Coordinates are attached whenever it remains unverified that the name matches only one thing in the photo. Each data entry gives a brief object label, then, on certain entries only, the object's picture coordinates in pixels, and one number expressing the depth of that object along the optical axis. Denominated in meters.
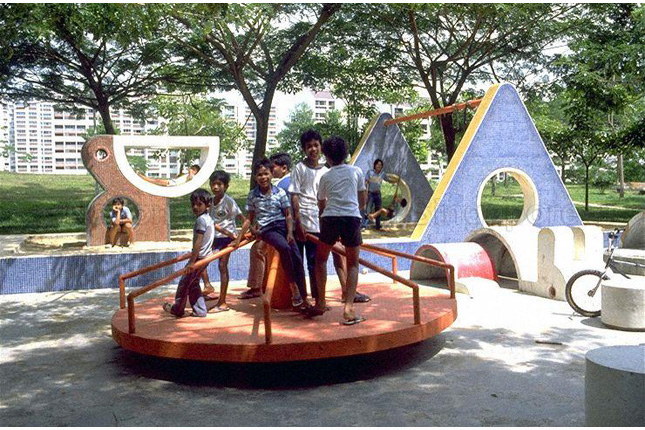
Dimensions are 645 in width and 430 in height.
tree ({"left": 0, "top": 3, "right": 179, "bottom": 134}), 19.70
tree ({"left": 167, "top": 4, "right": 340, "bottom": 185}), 16.12
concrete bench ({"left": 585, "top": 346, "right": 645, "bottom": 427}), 3.43
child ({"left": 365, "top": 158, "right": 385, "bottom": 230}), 16.16
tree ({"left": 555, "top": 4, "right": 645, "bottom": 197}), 15.08
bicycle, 7.59
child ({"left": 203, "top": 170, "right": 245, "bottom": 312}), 7.32
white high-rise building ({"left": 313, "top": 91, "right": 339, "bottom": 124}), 122.75
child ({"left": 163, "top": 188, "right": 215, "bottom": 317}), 6.00
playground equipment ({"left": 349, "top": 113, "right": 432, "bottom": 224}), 17.41
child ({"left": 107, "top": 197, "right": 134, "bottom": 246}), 13.08
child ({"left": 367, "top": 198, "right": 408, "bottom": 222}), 17.67
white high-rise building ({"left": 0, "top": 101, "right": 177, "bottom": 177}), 144.62
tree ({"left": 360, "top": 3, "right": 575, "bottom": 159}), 18.05
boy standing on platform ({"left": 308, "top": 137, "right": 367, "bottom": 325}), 5.57
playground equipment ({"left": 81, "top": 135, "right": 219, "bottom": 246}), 13.16
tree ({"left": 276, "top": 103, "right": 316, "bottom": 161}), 48.78
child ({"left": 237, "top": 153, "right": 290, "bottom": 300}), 6.75
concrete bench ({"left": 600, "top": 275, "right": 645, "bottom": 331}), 6.80
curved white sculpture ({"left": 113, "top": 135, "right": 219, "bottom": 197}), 13.10
